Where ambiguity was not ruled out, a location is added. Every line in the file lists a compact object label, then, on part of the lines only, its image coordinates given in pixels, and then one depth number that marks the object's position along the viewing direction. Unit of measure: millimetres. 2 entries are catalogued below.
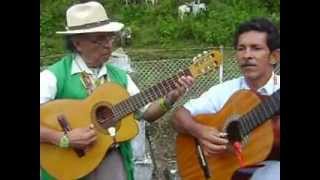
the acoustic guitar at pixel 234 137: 1956
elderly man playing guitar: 1986
